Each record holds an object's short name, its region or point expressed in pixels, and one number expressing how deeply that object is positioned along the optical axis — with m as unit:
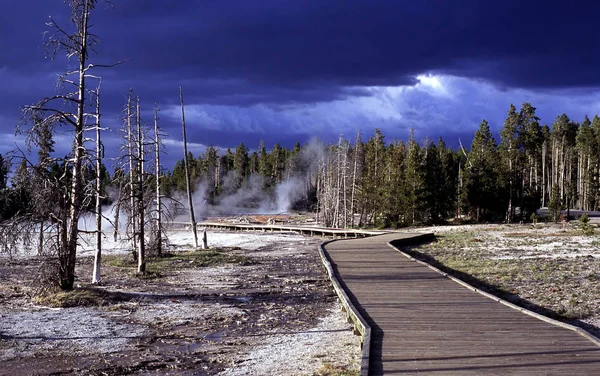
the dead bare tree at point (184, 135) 41.95
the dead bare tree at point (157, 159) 31.78
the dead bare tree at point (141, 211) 24.38
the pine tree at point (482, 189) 57.50
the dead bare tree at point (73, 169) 17.42
